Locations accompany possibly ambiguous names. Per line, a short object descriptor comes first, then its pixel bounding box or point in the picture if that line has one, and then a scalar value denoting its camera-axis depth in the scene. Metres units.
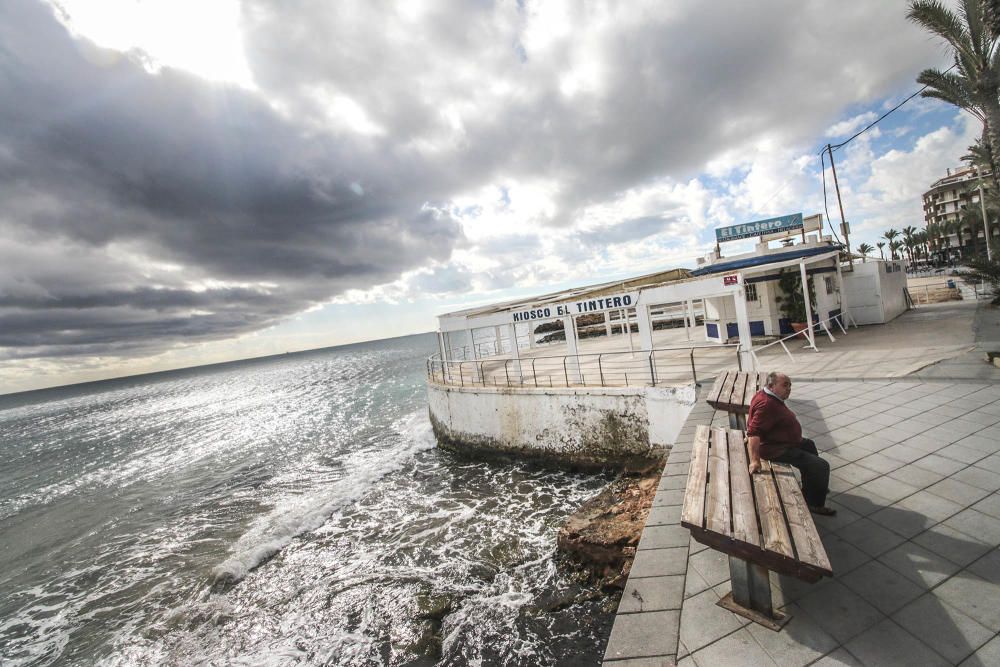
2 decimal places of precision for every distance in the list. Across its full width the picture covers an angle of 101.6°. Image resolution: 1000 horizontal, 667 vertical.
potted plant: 14.33
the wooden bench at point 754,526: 2.41
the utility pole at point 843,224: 19.50
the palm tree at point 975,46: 9.77
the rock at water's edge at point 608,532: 6.32
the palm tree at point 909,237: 63.82
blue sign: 14.64
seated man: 3.55
